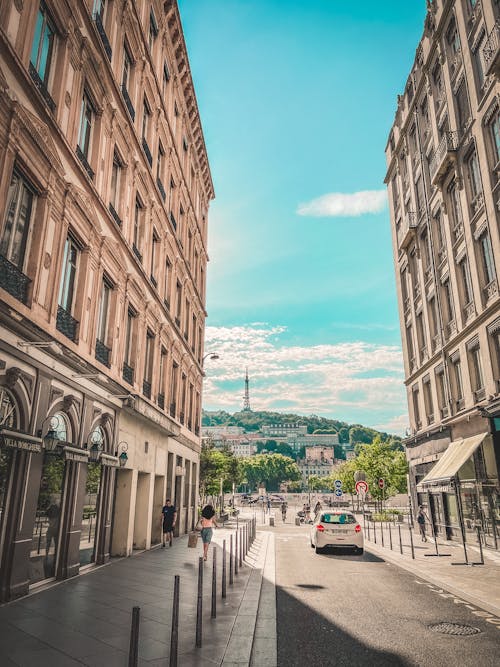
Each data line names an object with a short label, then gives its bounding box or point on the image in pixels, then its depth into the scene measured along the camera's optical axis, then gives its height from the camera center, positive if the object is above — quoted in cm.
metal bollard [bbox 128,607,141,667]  422 -123
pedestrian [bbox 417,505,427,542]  2630 -136
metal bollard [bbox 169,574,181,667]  498 -144
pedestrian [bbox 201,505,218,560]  1447 -83
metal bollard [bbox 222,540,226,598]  951 -172
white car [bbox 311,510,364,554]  1827 -136
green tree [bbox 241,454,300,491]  19112 +848
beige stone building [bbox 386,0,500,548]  1916 +1047
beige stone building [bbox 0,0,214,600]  953 +552
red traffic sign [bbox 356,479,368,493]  2377 +31
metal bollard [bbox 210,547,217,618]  784 -168
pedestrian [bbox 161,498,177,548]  2020 -100
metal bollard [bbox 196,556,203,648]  629 -156
